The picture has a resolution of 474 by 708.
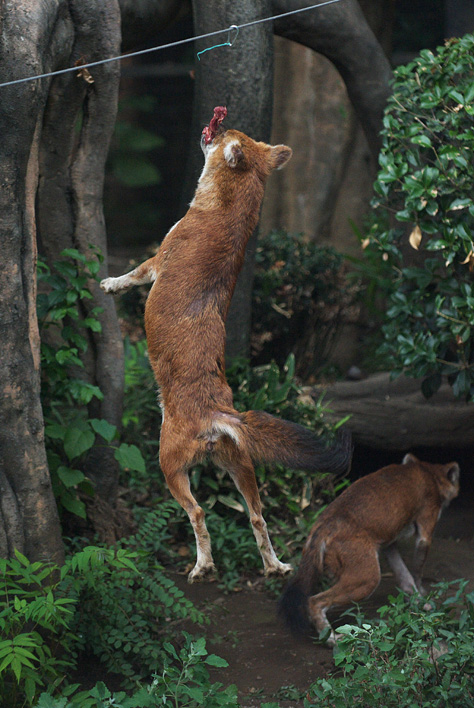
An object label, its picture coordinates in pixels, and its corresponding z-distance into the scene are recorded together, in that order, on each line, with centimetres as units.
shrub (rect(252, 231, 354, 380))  1577
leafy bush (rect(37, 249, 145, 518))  980
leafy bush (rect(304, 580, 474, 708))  772
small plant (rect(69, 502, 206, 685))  916
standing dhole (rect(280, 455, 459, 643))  1035
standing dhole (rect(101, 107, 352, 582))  605
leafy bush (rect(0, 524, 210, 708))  782
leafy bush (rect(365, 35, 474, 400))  1057
